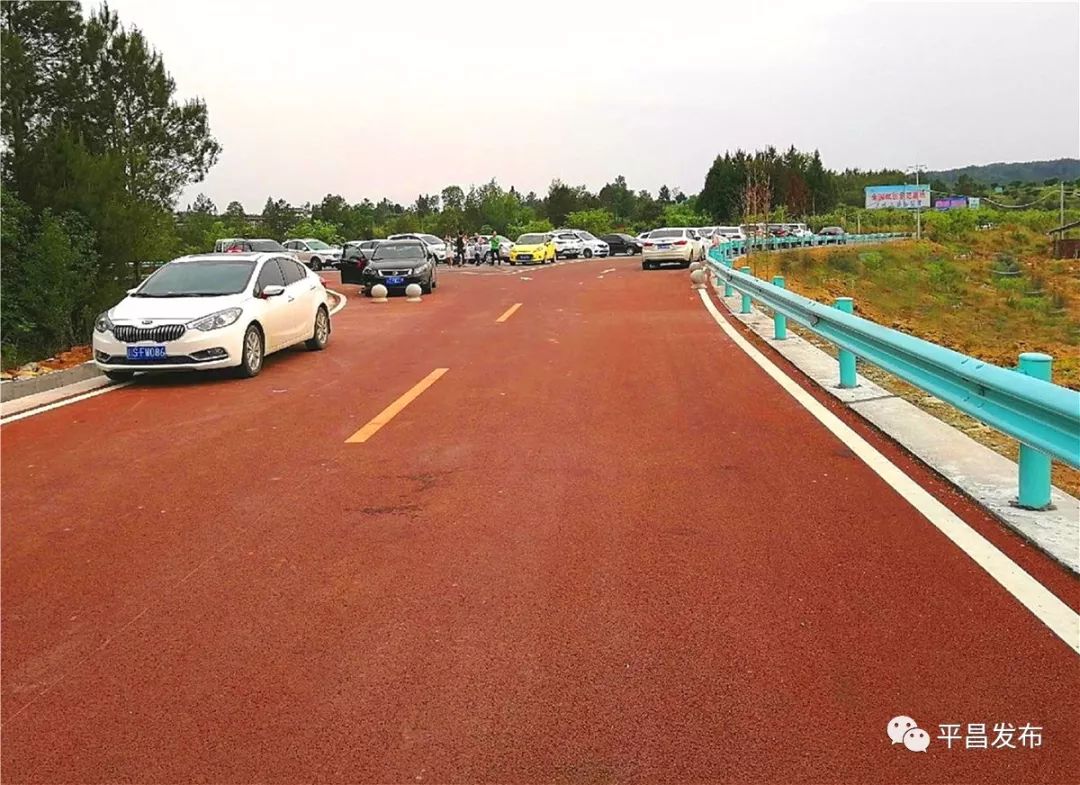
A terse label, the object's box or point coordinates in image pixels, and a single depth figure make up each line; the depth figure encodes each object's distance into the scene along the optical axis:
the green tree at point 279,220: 82.28
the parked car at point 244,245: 32.44
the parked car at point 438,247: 46.41
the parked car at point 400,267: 25.95
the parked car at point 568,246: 50.72
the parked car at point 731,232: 49.84
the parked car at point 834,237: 49.46
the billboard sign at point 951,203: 99.50
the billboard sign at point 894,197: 82.38
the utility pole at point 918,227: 62.39
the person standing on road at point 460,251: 45.03
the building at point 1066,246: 59.75
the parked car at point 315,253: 48.84
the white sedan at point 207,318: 11.08
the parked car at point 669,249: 35.81
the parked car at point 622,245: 57.97
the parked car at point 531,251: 43.31
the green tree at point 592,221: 85.00
